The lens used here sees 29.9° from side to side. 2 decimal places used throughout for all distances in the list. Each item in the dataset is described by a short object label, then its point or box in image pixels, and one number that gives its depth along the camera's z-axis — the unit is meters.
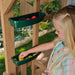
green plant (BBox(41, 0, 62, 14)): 4.91
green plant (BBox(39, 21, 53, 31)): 4.78
